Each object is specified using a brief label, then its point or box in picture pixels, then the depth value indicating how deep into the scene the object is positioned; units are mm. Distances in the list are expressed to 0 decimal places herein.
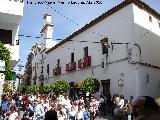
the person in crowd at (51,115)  2548
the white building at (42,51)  23903
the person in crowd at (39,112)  7450
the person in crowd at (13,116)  6355
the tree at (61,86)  16280
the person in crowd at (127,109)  7922
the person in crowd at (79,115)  7506
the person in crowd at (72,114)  8018
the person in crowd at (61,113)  7320
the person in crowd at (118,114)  2427
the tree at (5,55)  7602
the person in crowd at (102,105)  10988
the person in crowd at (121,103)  9168
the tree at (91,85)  12305
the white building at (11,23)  9569
